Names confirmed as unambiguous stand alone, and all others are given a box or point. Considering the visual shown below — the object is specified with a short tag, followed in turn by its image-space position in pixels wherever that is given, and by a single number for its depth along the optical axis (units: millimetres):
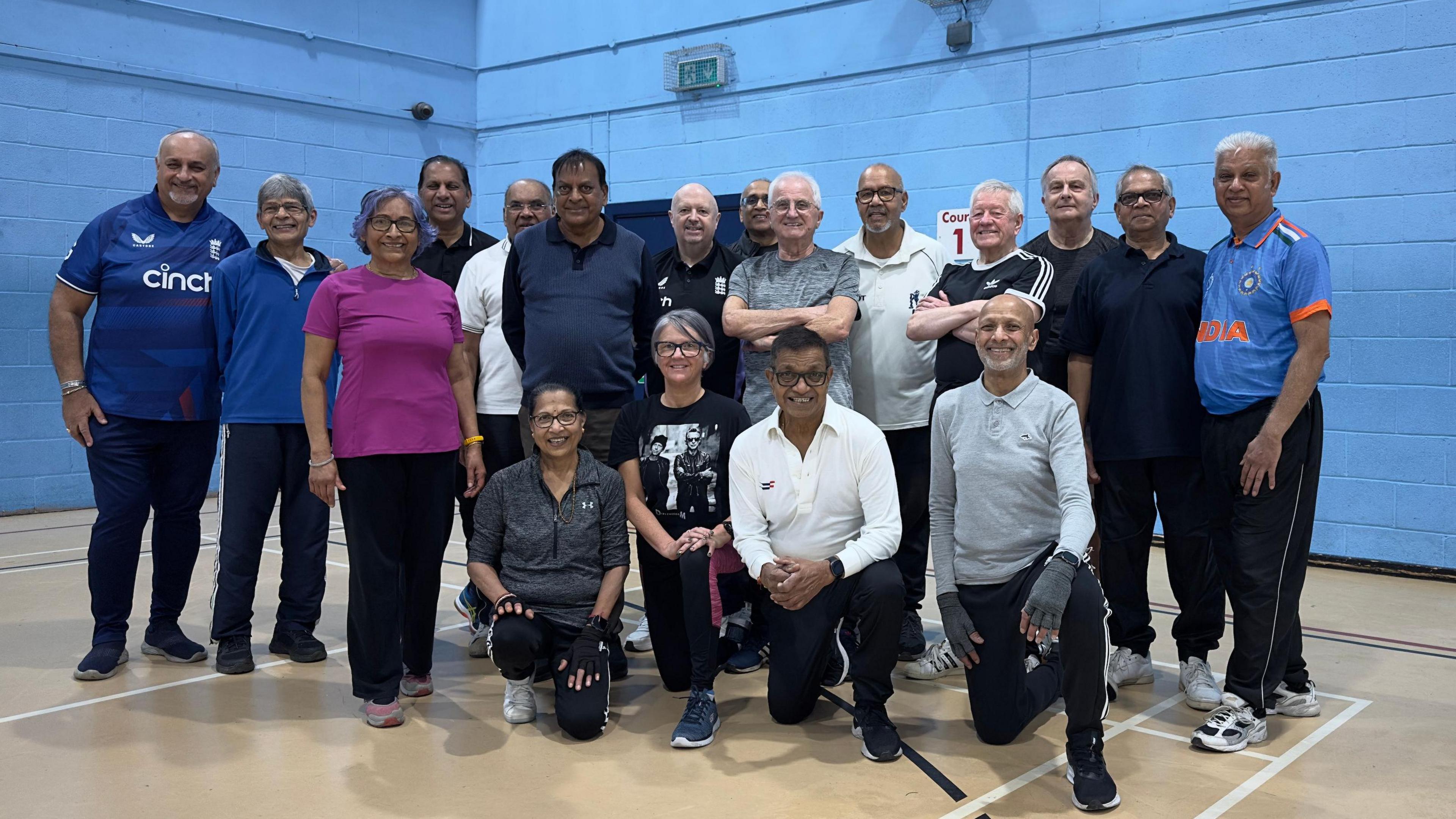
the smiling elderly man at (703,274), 3953
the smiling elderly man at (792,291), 3533
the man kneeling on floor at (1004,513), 2846
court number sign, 6238
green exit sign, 7492
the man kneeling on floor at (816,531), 2965
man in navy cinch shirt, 3639
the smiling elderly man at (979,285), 3473
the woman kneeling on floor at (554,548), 3193
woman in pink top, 3111
